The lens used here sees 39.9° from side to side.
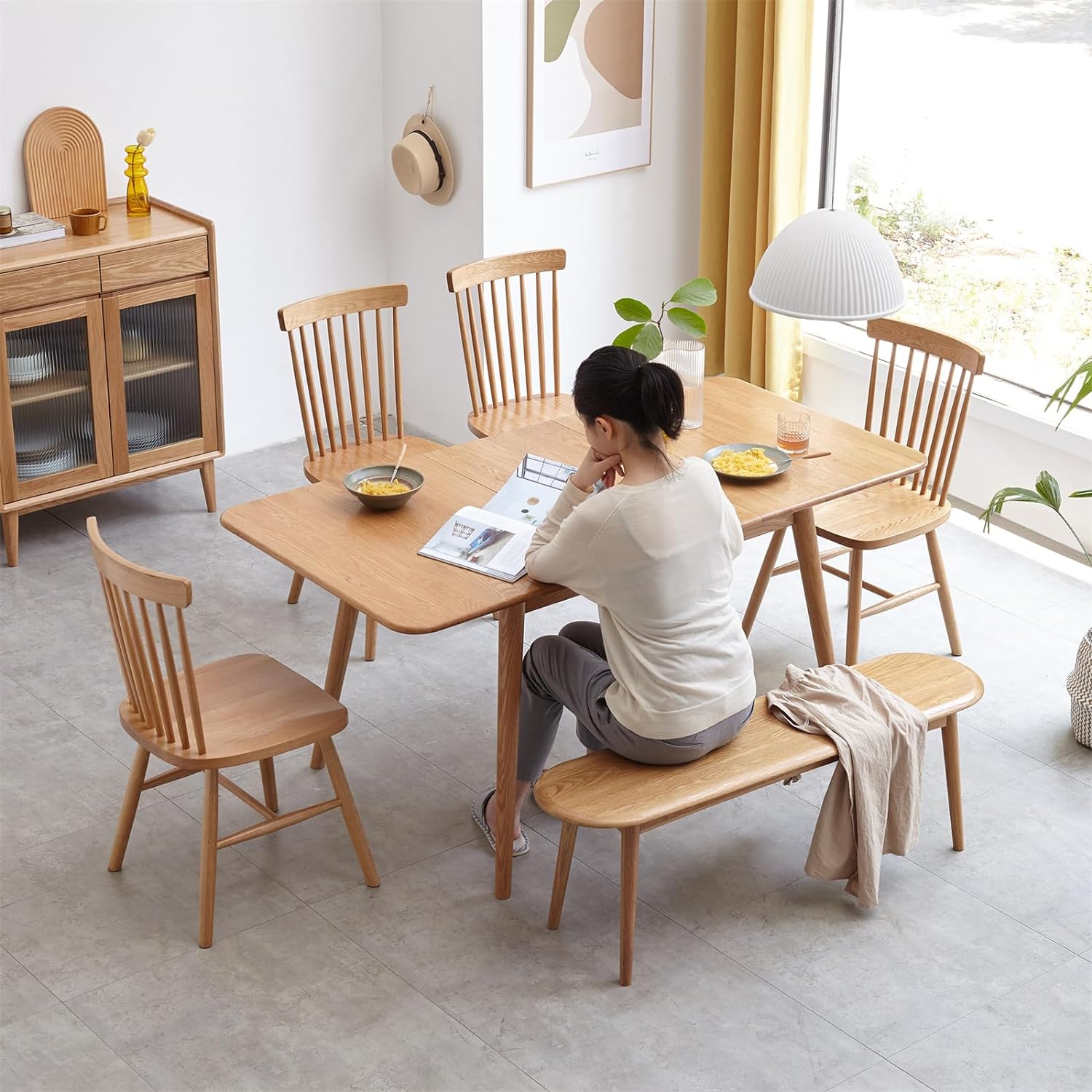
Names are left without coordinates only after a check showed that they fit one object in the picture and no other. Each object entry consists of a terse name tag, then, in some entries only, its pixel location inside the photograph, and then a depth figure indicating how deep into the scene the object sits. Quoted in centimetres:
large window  479
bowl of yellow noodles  335
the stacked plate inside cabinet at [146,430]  480
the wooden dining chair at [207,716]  284
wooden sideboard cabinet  445
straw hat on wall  506
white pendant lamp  331
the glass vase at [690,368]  376
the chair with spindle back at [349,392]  411
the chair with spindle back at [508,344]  445
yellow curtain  517
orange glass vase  474
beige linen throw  309
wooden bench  286
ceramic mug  454
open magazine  314
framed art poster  496
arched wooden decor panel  466
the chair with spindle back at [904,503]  399
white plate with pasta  355
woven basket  377
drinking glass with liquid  373
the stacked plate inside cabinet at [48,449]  457
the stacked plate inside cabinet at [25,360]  446
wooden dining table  302
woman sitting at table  283
